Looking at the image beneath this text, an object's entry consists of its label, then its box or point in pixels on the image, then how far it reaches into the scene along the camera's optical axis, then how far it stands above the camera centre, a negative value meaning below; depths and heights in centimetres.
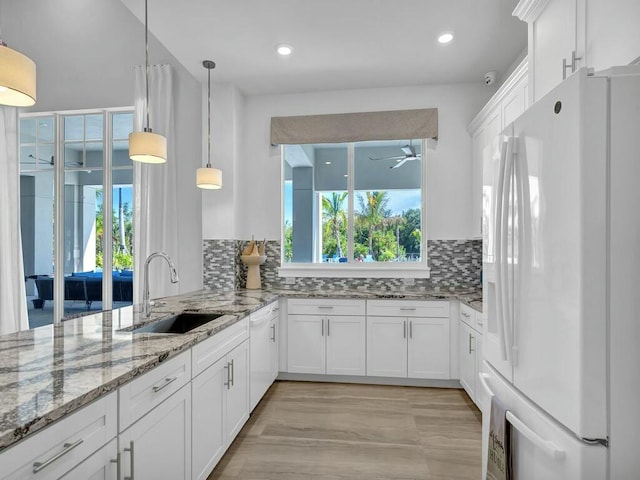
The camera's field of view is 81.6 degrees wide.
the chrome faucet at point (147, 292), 219 -33
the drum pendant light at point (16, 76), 139 +63
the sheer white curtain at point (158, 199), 400 +43
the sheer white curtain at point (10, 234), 400 +5
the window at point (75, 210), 446 +35
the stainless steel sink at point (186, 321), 244 -56
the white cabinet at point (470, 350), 285 -91
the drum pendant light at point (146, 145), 216 +55
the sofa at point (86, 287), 447 -59
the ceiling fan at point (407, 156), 400 +91
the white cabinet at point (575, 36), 135 +90
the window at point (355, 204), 401 +39
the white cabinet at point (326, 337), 347 -93
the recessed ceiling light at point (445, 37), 291 +161
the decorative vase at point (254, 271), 384 -34
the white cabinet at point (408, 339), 338 -92
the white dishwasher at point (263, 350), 279 -92
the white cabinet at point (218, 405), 184 -96
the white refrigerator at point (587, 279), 106 -12
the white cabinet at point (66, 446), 86 -55
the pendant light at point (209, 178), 312 +51
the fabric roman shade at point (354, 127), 385 +120
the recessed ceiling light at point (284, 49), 310 +161
